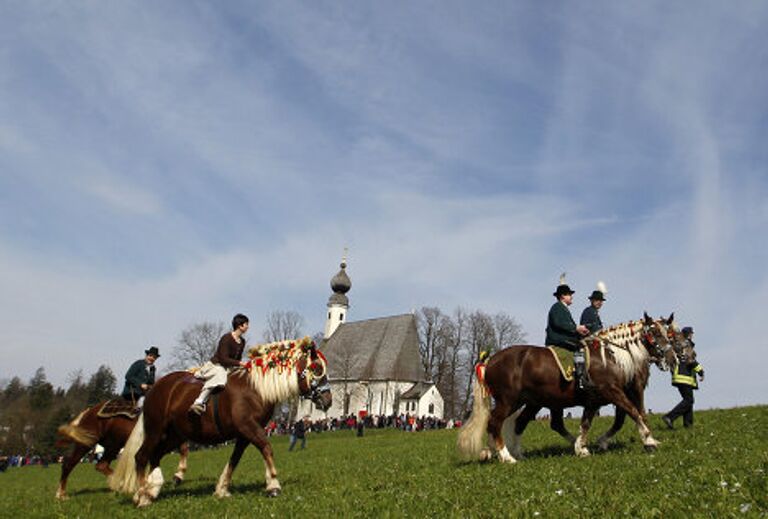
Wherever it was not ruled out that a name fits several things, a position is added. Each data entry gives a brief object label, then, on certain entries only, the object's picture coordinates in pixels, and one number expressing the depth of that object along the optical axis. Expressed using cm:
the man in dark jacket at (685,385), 1522
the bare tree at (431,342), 9012
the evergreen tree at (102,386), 10844
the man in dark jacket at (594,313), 1233
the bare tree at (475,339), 8212
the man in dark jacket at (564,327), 1154
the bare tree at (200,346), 7919
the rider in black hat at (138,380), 1407
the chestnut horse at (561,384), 1124
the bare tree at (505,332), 8669
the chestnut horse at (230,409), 1006
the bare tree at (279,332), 8800
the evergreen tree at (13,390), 15038
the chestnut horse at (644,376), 1195
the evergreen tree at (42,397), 11656
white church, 8444
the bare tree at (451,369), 8362
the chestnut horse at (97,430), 1352
